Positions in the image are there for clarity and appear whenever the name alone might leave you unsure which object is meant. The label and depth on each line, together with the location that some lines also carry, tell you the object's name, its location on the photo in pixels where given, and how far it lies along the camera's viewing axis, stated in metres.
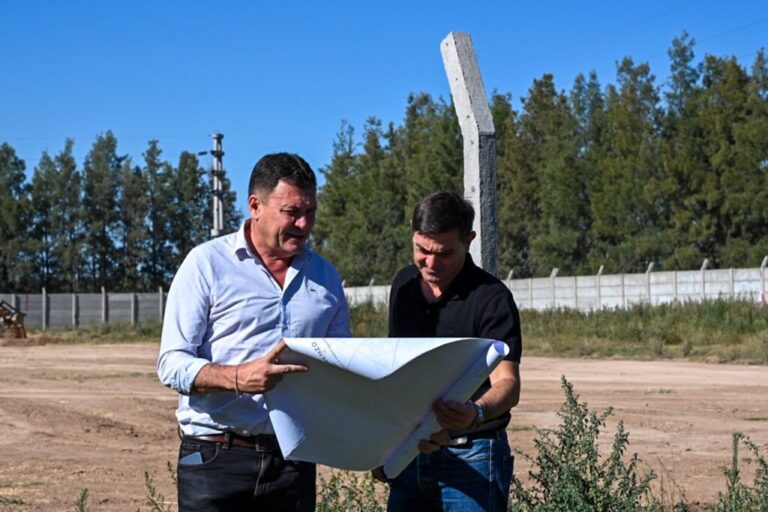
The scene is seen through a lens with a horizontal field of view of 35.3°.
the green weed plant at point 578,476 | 5.02
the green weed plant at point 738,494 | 5.43
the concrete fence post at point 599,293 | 43.84
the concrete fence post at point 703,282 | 40.06
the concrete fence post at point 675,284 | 40.92
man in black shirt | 3.87
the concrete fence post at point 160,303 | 58.66
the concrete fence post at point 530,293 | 46.41
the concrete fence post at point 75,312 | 57.25
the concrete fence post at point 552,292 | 45.38
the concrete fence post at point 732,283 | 38.91
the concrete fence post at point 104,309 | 57.57
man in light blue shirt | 3.74
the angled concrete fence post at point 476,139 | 5.45
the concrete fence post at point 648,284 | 42.03
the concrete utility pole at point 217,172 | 42.36
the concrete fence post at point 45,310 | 56.44
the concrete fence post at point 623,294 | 42.83
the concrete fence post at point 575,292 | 44.66
